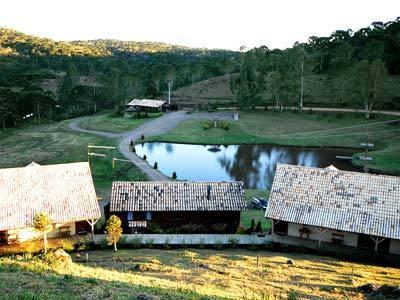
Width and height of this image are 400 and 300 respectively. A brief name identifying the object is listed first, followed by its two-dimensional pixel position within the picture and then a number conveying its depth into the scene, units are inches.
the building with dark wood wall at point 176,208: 1119.0
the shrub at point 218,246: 1018.1
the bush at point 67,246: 967.0
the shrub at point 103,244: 999.0
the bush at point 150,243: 1015.4
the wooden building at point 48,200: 1024.2
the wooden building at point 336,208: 995.3
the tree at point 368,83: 2667.3
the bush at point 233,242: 1024.2
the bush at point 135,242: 1013.2
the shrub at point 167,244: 1010.7
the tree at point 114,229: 932.3
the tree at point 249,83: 2984.7
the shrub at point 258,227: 1111.4
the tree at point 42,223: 932.6
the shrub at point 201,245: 1017.6
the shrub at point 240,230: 1110.4
